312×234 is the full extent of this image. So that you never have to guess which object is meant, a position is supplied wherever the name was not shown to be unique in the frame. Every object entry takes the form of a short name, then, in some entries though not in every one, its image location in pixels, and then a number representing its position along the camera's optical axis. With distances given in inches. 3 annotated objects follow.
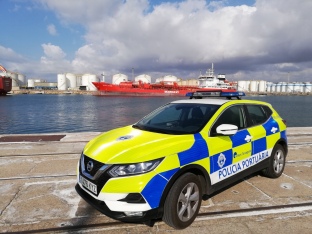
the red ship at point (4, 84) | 2862.9
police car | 92.6
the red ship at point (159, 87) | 2812.5
